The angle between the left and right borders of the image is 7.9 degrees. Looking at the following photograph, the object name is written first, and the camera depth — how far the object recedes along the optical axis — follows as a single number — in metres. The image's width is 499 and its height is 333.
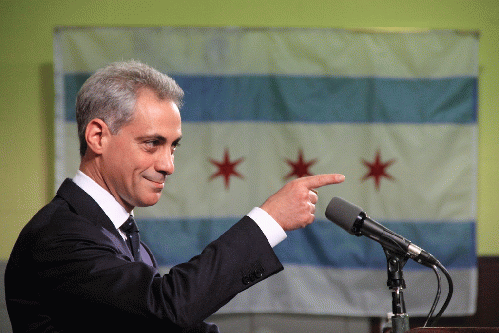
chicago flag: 15.16
